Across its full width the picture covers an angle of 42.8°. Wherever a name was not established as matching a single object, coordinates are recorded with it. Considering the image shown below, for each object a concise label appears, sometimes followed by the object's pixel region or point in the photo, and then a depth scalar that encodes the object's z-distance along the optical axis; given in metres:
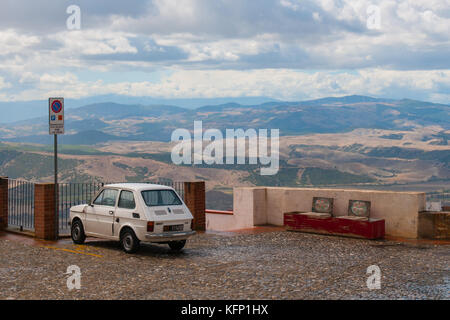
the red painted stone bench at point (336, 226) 17.02
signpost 16.66
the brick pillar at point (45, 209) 16.98
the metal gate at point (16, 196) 18.73
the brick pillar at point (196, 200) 19.72
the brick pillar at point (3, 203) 19.34
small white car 13.98
